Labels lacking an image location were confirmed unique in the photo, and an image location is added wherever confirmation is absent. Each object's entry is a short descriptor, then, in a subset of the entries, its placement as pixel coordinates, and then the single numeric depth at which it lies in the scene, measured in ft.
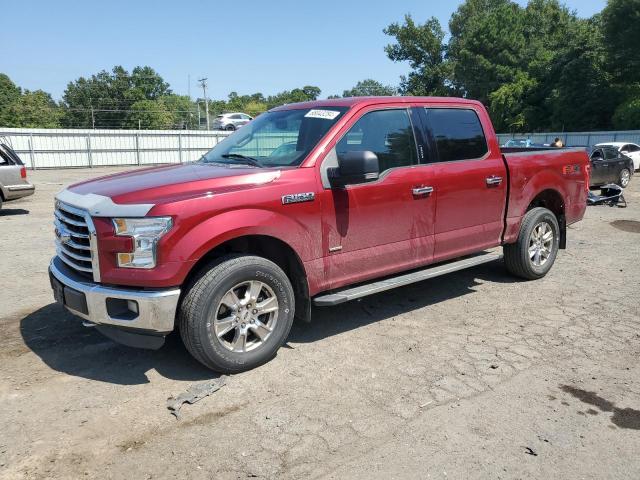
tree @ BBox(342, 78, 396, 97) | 279.26
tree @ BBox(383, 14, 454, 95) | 230.89
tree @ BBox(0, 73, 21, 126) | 173.58
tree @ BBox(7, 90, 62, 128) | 174.09
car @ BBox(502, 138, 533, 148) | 69.79
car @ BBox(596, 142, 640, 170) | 70.80
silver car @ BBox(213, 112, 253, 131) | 127.13
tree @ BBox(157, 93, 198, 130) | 216.62
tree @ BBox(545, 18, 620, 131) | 139.64
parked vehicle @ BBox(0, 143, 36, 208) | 37.58
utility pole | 206.03
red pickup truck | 11.55
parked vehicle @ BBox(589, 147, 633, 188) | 55.01
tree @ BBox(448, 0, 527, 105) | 184.03
